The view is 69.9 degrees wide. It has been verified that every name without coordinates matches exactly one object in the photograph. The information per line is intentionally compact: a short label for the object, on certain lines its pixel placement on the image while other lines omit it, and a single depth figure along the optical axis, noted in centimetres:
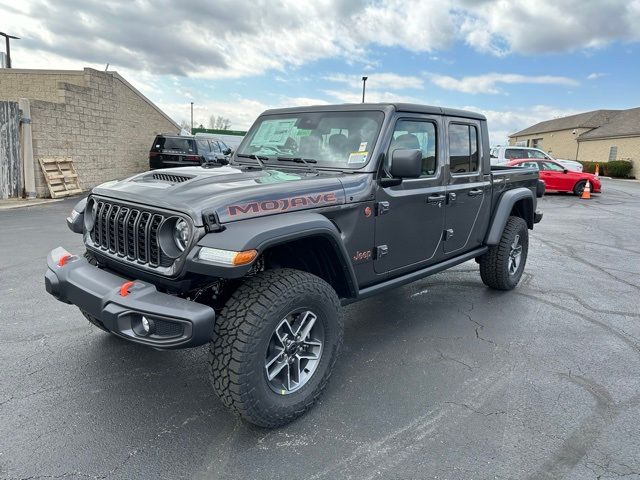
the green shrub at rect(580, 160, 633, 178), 3338
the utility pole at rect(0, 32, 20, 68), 2398
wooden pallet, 1203
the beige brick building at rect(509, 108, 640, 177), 3625
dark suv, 1449
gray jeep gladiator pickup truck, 243
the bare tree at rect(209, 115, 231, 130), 7726
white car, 1761
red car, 1714
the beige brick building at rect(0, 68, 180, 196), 1219
